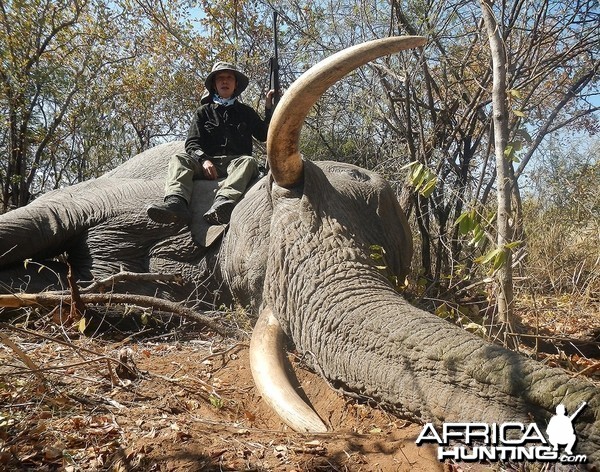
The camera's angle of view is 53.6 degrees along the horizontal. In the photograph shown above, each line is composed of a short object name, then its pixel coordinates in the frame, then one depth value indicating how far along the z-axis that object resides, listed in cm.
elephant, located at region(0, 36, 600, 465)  214
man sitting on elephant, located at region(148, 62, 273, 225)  484
